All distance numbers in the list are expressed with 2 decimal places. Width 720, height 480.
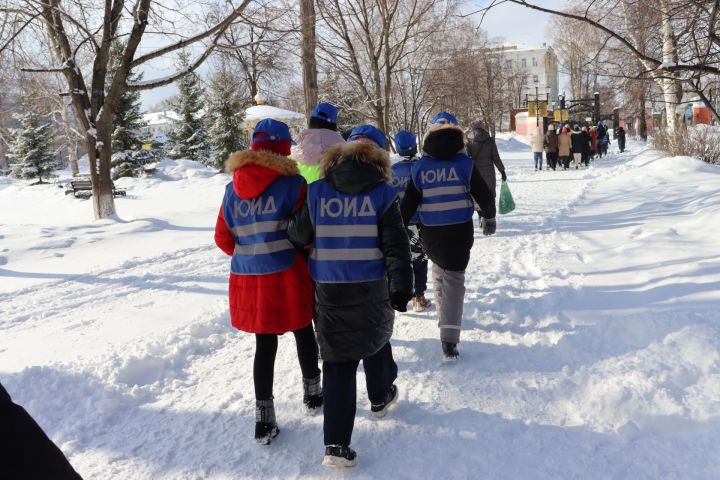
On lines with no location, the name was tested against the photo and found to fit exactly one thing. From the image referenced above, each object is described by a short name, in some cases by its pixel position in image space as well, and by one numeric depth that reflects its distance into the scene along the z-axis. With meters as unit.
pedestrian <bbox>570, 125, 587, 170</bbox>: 19.16
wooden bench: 19.11
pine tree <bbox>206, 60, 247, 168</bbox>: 29.53
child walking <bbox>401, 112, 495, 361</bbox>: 3.82
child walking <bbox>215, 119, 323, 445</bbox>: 2.75
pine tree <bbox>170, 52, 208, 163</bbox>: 31.97
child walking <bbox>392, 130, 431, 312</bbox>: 4.66
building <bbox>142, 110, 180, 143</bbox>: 27.88
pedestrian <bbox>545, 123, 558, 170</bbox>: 18.70
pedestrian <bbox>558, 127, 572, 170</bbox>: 18.48
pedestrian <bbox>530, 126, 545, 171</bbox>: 19.45
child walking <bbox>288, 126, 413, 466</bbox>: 2.54
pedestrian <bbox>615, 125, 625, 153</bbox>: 25.88
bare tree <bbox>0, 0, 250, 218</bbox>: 10.50
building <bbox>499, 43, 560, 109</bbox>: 89.78
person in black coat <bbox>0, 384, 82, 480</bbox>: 0.96
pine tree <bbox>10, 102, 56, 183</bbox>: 32.34
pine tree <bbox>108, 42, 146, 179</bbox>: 26.59
